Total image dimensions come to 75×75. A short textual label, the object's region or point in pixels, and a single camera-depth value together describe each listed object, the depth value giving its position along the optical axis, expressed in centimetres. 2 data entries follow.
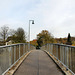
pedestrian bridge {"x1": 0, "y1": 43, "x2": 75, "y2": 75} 411
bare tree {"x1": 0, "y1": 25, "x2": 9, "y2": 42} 4017
